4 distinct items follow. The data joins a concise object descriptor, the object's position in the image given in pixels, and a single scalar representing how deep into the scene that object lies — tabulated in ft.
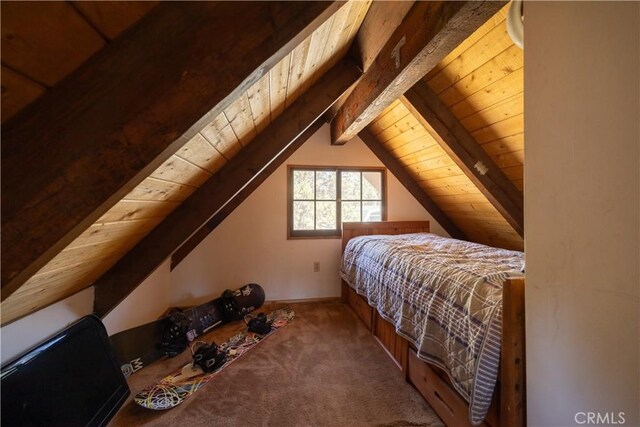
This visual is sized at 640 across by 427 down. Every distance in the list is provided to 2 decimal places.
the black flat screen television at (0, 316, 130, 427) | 3.52
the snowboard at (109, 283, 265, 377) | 6.21
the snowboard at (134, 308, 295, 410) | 5.19
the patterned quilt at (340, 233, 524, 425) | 3.46
